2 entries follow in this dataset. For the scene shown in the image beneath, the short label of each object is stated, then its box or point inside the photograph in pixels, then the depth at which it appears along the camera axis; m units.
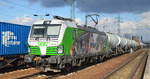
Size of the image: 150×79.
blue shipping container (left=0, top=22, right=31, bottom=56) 10.62
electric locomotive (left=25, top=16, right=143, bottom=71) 9.55
